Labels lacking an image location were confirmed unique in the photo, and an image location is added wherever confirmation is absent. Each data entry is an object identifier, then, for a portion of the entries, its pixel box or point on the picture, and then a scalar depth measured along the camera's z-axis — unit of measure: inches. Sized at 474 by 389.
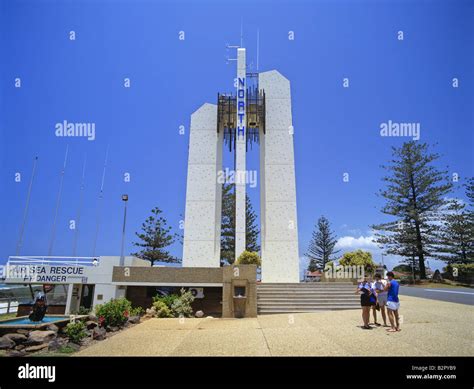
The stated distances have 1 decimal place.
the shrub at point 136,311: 443.8
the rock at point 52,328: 345.2
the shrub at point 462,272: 843.4
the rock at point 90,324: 374.3
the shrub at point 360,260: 645.3
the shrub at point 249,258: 576.1
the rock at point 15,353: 272.7
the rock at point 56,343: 281.7
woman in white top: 291.7
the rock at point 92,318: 412.9
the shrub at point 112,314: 367.9
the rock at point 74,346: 278.9
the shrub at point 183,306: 438.3
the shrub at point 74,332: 304.0
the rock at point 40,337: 302.1
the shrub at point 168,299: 453.2
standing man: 266.1
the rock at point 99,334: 320.2
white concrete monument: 653.9
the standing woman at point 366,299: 280.1
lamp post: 550.9
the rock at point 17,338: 312.8
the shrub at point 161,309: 435.5
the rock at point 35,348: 282.8
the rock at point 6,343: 295.8
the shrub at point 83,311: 523.5
